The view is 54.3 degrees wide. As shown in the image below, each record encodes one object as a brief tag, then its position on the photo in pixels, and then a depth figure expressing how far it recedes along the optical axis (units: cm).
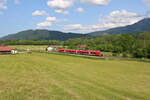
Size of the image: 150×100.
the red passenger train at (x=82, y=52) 6812
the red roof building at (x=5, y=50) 7100
